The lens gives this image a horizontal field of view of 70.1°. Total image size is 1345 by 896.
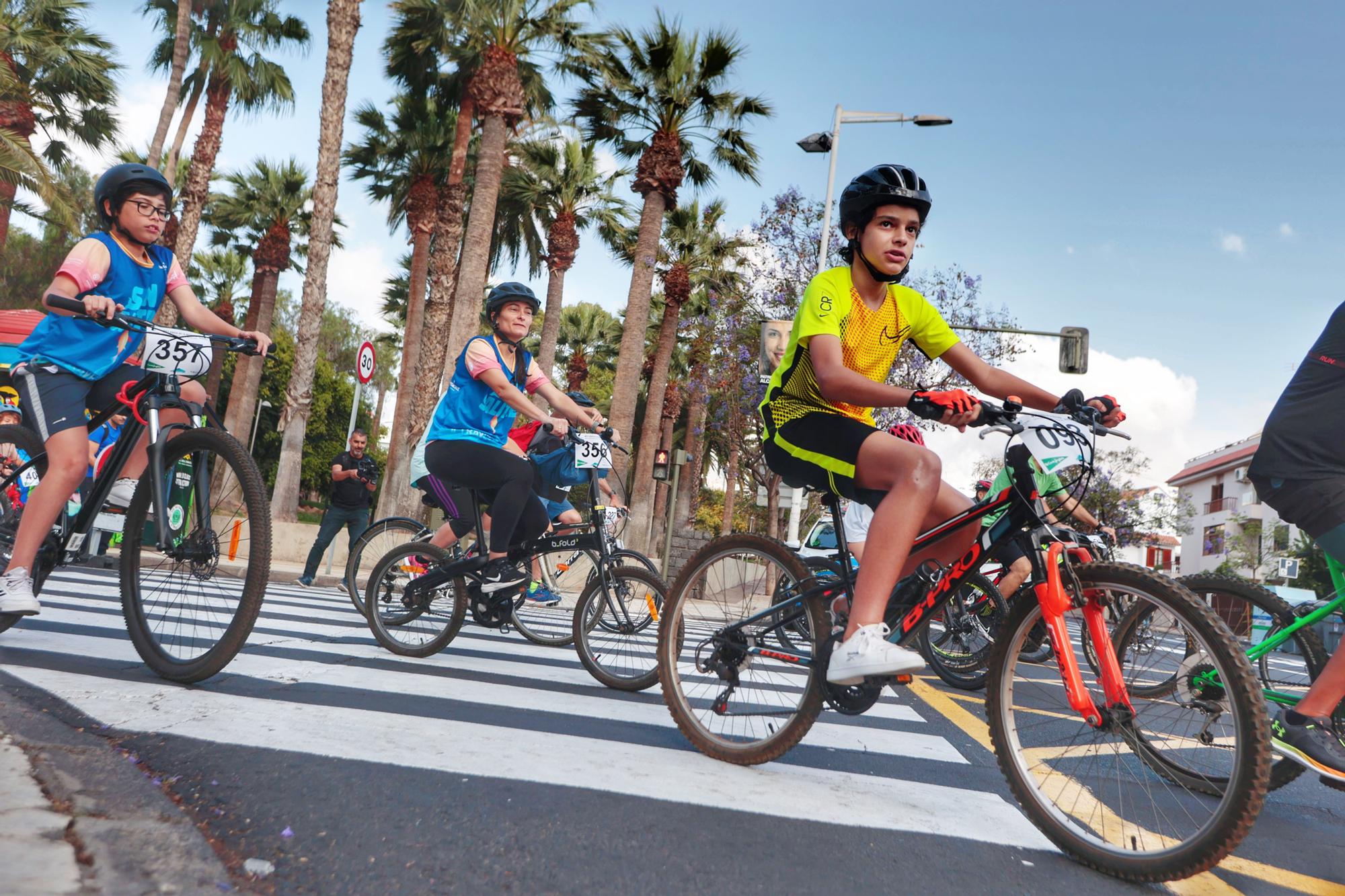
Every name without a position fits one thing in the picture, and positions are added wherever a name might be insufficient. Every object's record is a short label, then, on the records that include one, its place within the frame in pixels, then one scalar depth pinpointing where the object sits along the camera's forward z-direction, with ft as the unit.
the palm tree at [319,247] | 57.06
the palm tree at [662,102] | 69.72
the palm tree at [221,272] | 133.28
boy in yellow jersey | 9.44
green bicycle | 11.14
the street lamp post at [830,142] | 59.47
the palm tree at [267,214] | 99.76
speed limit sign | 43.78
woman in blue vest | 17.02
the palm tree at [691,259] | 96.07
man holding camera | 35.88
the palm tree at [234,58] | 77.97
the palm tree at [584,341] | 129.80
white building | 170.60
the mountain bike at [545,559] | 17.92
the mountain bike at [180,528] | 11.51
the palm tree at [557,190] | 85.25
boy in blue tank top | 12.15
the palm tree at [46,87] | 68.44
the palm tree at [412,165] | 79.82
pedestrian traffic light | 58.59
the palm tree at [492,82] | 56.90
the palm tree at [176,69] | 72.77
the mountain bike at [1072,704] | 7.57
